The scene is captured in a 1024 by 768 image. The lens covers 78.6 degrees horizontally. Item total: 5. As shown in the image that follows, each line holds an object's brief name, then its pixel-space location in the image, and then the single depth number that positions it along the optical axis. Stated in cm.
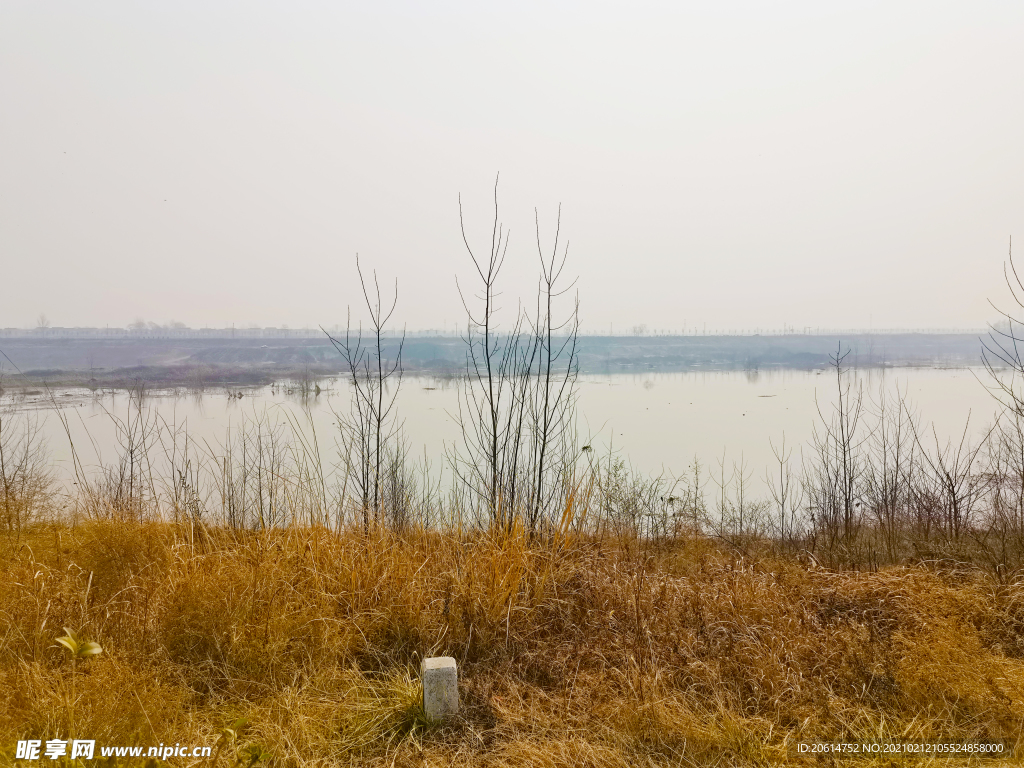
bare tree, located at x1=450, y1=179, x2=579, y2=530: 436
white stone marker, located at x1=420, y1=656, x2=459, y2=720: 257
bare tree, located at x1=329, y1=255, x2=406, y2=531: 479
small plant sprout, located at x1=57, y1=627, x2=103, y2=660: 167
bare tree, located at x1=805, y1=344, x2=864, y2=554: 601
